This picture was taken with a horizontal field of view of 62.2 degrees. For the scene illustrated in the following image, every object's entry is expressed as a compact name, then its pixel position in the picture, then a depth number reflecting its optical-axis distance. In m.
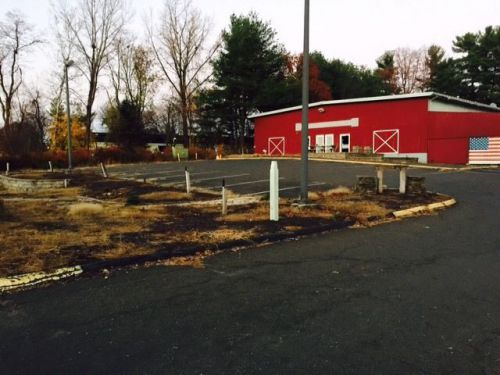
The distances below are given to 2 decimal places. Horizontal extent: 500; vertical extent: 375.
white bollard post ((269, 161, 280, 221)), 8.35
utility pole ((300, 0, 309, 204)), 9.71
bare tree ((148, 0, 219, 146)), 52.22
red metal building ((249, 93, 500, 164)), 28.58
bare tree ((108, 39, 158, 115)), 54.69
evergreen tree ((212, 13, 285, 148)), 47.25
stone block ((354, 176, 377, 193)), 12.41
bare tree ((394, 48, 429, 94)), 64.00
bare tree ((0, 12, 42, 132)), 47.84
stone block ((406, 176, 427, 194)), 12.05
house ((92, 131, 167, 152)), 61.50
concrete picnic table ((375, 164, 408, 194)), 11.91
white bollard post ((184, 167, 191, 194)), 14.13
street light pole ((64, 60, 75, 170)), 27.14
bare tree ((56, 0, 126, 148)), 48.91
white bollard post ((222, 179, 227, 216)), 9.28
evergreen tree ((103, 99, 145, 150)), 42.16
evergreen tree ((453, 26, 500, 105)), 50.75
